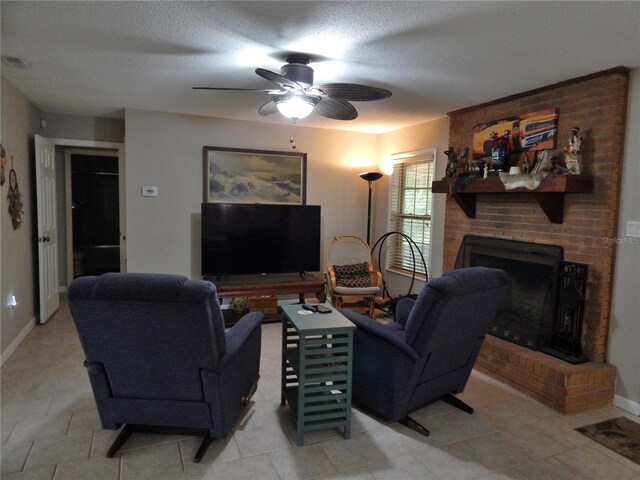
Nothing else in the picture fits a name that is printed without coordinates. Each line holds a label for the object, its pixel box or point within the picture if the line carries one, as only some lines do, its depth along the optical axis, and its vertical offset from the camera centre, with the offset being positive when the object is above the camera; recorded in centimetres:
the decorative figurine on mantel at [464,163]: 404 +50
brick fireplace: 286 -14
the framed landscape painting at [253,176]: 484 +38
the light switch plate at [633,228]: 279 -7
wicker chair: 477 -81
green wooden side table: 230 -94
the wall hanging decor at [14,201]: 357 -1
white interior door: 427 -28
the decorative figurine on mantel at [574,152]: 299 +48
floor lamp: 514 +43
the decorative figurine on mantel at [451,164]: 408 +49
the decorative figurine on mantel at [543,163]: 316 +41
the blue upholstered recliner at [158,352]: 188 -73
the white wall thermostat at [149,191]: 456 +15
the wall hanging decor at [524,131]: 329 +73
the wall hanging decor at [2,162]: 321 +30
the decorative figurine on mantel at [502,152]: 360 +55
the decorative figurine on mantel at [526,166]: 333 +40
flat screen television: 458 -37
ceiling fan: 268 +79
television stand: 444 -86
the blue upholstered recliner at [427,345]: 227 -80
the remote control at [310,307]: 263 -64
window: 487 +4
